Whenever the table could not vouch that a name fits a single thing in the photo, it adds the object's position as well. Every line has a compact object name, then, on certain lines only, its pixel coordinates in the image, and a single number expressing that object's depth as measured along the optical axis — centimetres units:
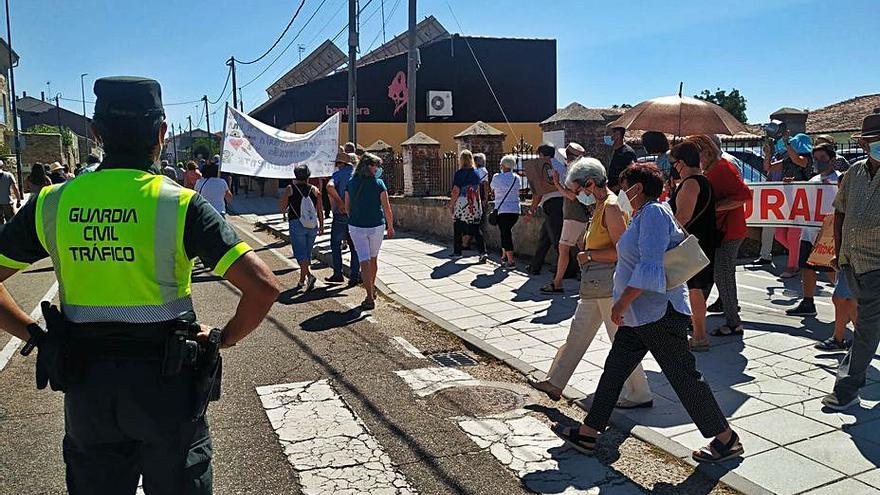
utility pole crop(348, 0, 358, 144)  1875
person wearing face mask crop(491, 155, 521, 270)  1030
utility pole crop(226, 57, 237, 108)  4528
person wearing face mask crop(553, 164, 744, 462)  398
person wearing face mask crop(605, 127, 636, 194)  782
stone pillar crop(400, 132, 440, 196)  1605
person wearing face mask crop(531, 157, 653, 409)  481
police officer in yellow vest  222
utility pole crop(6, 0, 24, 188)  2747
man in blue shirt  986
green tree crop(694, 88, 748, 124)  5831
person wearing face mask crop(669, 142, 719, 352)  545
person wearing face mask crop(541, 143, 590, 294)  809
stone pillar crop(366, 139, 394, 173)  1916
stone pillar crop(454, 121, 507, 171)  1519
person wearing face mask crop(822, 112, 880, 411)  453
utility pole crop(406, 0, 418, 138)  1816
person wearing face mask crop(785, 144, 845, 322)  696
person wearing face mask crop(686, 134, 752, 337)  614
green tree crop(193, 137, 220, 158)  5701
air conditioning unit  3622
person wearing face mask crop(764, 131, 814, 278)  866
